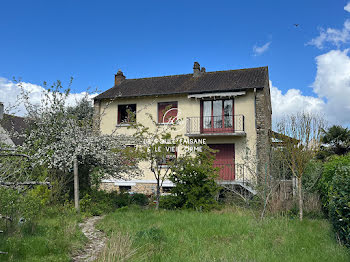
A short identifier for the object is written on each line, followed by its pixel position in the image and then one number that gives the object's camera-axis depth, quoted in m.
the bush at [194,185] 10.30
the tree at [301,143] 8.52
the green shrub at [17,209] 5.69
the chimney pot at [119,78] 20.89
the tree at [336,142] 19.17
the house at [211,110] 16.02
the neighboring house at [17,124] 8.56
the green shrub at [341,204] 5.40
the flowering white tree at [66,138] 9.47
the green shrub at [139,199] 12.54
